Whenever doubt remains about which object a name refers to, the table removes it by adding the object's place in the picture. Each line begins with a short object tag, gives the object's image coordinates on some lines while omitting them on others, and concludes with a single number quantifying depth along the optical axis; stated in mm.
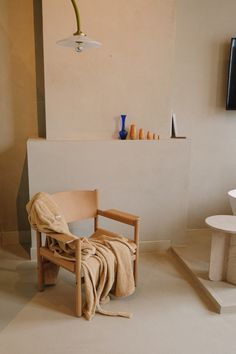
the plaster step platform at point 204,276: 2246
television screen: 3400
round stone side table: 2461
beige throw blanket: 2146
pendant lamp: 1808
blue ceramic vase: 2981
